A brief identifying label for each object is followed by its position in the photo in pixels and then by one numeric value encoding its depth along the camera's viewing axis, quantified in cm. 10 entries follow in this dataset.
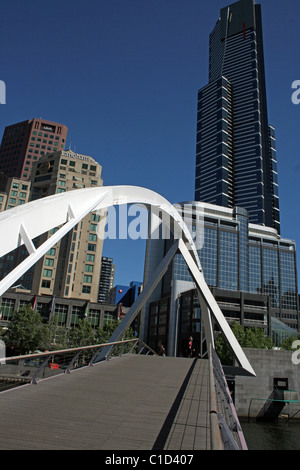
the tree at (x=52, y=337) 4125
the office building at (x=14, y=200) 7600
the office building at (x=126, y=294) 12069
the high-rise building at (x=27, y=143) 12206
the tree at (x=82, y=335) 4378
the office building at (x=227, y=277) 6825
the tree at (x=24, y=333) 4066
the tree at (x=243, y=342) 3878
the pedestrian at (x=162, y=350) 2052
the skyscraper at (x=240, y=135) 14162
